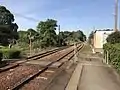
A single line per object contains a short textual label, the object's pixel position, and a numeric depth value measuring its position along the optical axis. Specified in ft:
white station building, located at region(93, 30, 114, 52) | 54.96
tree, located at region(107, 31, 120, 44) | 34.48
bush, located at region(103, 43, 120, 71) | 18.09
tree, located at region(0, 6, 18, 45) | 73.25
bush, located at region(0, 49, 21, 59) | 31.47
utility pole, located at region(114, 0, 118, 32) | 39.97
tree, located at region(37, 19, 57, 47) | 77.53
